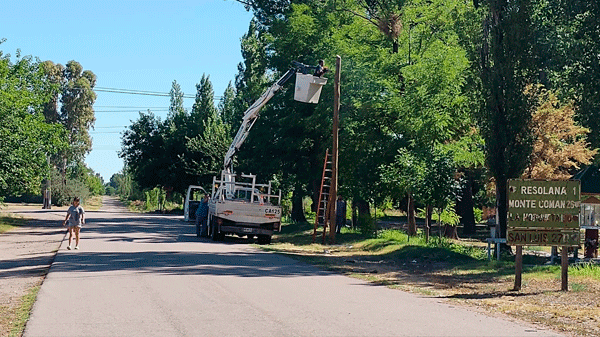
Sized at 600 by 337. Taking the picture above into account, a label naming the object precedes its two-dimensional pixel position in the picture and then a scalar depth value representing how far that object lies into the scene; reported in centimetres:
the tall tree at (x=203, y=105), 7231
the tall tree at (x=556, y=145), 3778
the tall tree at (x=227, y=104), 7439
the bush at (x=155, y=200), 8831
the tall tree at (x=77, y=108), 9462
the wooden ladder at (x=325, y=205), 3112
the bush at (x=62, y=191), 9025
